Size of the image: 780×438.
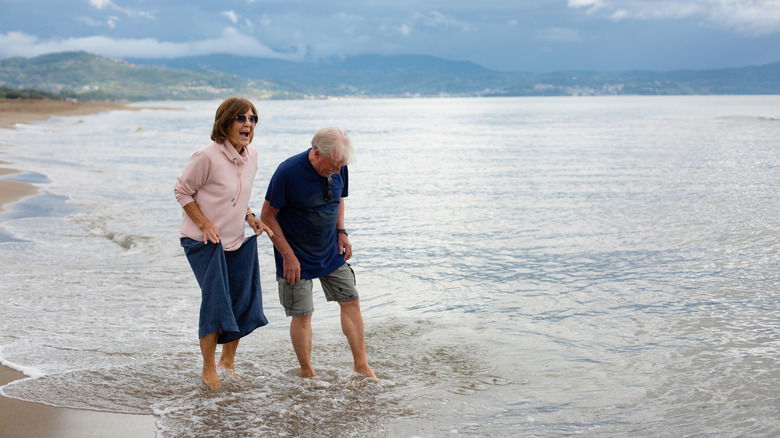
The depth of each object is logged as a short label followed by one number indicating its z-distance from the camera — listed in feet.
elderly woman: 14.43
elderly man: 15.28
